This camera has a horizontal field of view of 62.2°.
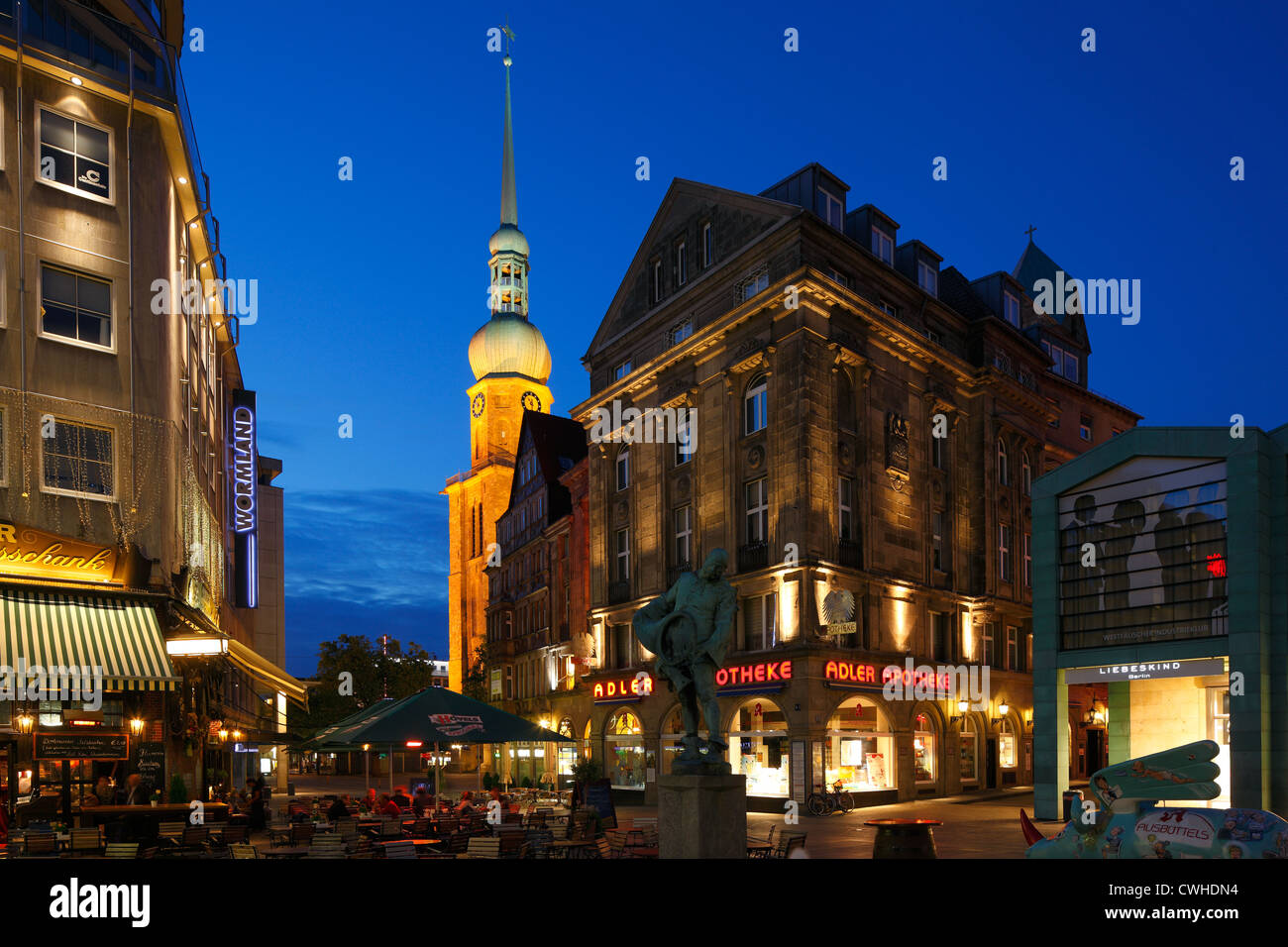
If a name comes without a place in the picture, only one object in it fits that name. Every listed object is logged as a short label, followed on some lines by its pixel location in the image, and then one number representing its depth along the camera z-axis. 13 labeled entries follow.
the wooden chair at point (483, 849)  15.50
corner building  36.16
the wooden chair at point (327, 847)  15.53
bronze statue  13.02
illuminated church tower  85.62
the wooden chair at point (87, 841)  15.63
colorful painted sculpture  9.92
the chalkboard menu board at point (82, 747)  19.97
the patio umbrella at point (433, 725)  18.66
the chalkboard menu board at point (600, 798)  21.48
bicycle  33.28
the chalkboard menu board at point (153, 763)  20.62
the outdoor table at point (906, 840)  13.16
